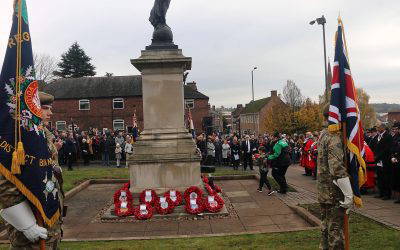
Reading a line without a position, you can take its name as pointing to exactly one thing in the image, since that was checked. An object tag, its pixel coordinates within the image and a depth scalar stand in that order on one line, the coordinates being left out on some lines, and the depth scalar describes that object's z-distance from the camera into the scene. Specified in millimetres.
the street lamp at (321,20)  22320
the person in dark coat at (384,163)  11645
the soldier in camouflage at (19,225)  3768
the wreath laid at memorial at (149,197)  9531
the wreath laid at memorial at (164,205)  9398
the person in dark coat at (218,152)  24141
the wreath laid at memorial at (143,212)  9227
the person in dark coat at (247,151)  21438
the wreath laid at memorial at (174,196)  9625
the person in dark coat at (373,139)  12875
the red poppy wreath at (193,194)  9570
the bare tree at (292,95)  62434
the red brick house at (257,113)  78312
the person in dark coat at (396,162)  11125
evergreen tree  65125
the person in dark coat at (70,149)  20641
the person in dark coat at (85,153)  24141
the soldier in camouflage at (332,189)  5326
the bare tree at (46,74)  64125
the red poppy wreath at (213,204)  9469
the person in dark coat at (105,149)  23734
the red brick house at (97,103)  49875
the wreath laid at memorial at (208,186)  10068
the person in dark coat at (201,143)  21672
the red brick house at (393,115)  76700
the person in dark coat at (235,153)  21438
